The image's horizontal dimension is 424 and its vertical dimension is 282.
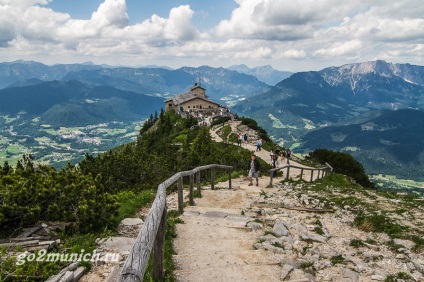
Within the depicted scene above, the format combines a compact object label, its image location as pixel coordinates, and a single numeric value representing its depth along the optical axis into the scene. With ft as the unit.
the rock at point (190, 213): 36.34
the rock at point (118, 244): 21.80
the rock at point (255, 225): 32.96
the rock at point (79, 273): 17.34
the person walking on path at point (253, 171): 69.46
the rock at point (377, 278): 21.77
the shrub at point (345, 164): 131.34
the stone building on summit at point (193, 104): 291.99
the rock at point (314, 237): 29.82
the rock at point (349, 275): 21.52
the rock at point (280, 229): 30.96
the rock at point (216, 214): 37.04
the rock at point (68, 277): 16.65
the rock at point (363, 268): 23.00
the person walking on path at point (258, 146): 130.31
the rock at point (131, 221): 29.84
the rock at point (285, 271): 20.97
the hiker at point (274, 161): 95.77
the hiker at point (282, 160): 107.55
